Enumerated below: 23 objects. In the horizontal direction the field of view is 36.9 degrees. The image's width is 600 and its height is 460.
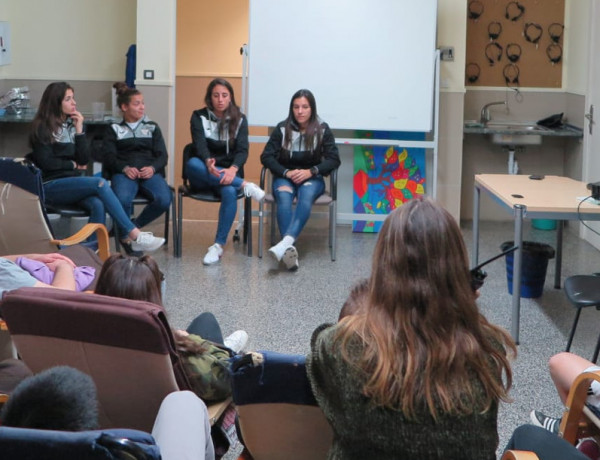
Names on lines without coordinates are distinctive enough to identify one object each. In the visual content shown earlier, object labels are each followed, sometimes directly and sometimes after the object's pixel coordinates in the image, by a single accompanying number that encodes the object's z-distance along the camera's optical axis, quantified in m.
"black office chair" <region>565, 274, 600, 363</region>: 3.73
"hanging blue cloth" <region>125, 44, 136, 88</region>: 7.36
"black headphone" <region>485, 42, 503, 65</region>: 7.74
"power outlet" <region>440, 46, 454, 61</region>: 7.18
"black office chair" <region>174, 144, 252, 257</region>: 6.20
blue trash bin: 5.15
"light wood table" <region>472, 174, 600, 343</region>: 4.35
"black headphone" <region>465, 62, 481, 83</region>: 7.79
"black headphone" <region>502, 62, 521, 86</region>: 7.76
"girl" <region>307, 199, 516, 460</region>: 1.84
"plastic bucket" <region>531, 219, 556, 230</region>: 7.45
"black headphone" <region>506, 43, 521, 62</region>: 7.73
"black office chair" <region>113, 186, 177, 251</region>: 5.89
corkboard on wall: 7.68
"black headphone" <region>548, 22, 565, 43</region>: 7.70
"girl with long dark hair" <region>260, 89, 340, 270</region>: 6.21
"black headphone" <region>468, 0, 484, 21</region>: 7.68
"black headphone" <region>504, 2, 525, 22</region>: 7.68
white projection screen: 6.84
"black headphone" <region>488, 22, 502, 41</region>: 7.70
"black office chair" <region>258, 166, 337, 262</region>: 6.25
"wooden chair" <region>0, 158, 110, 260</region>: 4.32
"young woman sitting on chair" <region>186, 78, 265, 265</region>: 6.20
